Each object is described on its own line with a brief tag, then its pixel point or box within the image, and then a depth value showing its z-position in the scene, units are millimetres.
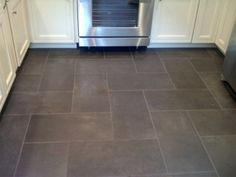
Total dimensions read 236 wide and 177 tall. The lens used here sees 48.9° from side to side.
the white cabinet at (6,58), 2041
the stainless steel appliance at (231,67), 2354
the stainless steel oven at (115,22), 2787
